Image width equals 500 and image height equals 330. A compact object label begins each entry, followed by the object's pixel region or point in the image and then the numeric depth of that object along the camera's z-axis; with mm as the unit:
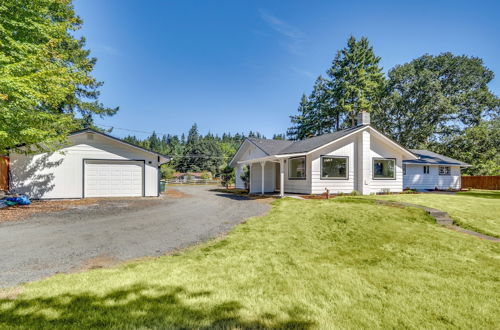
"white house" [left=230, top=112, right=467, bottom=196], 15242
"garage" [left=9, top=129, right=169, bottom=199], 13727
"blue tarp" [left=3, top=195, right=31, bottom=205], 11452
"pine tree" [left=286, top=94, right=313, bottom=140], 39938
